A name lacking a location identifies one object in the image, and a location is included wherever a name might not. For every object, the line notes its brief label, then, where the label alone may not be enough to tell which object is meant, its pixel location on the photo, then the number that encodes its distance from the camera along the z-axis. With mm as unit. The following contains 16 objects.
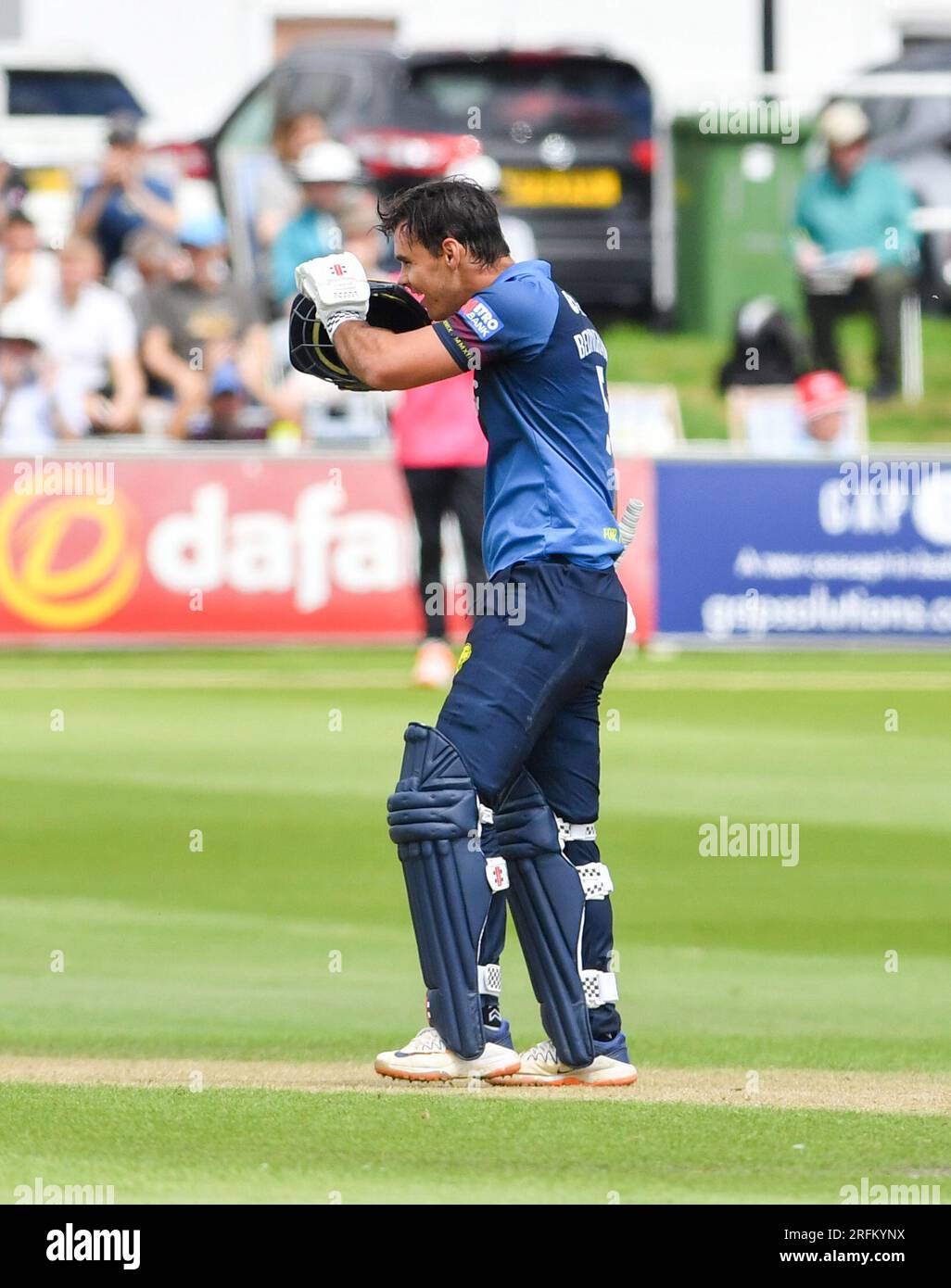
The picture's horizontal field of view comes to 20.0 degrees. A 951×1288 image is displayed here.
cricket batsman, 6352
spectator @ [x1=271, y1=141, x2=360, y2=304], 19484
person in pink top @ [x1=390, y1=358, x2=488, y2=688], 15055
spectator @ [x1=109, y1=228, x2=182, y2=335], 19766
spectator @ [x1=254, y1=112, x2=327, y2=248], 20422
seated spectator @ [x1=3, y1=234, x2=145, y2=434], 19281
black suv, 23156
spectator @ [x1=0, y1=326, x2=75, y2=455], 18672
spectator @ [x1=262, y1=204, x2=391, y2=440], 18547
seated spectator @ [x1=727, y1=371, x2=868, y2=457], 19062
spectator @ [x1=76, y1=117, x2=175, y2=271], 20812
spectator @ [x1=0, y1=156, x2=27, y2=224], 20719
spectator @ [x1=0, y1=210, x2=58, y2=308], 19875
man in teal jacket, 21609
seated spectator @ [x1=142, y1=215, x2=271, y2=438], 19328
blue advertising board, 17781
